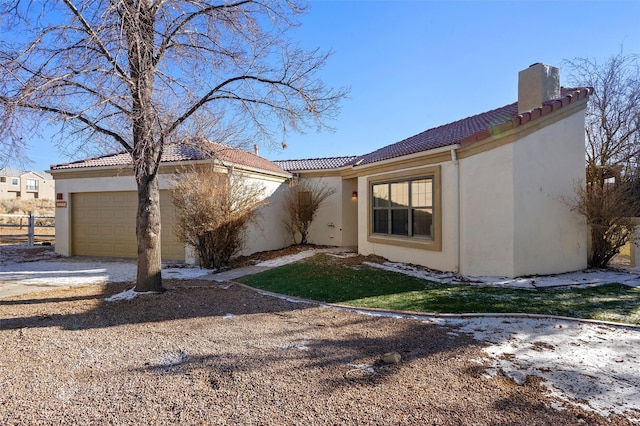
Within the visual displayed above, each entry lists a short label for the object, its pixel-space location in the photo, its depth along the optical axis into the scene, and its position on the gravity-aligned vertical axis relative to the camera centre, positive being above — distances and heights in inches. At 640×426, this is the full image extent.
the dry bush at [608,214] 349.4 +4.4
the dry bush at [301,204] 589.0 +22.4
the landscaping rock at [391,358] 155.2 -59.6
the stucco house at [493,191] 327.3 +27.0
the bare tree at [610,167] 352.8 +62.6
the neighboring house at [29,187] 2272.4 +198.2
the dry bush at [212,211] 391.9 +7.2
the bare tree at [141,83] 225.5 +89.6
